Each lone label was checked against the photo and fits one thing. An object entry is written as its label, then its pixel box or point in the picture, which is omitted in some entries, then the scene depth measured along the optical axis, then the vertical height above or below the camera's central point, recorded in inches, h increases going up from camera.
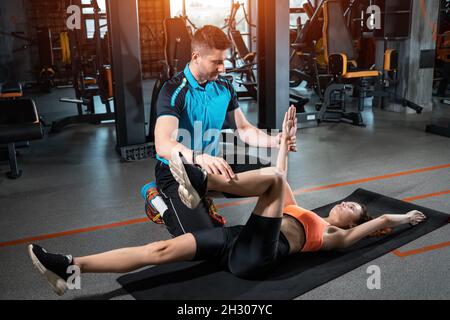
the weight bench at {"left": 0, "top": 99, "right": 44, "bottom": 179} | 141.5 -22.1
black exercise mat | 76.0 -38.9
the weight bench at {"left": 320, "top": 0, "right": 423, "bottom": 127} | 208.8 -12.2
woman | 67.8 -30.9
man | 83.4 -13.8
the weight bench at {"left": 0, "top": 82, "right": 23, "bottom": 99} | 179.5 -15.3
